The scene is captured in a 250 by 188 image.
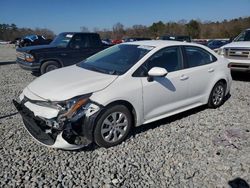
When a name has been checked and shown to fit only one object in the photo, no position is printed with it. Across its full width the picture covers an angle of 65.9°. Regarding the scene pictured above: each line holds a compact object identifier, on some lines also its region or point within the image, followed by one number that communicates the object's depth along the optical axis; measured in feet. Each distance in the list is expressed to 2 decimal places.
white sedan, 8.68
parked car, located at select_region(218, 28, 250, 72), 21.20
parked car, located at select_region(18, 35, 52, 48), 55.10
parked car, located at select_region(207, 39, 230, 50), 52.87
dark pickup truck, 21.15
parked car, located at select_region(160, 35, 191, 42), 44.89
